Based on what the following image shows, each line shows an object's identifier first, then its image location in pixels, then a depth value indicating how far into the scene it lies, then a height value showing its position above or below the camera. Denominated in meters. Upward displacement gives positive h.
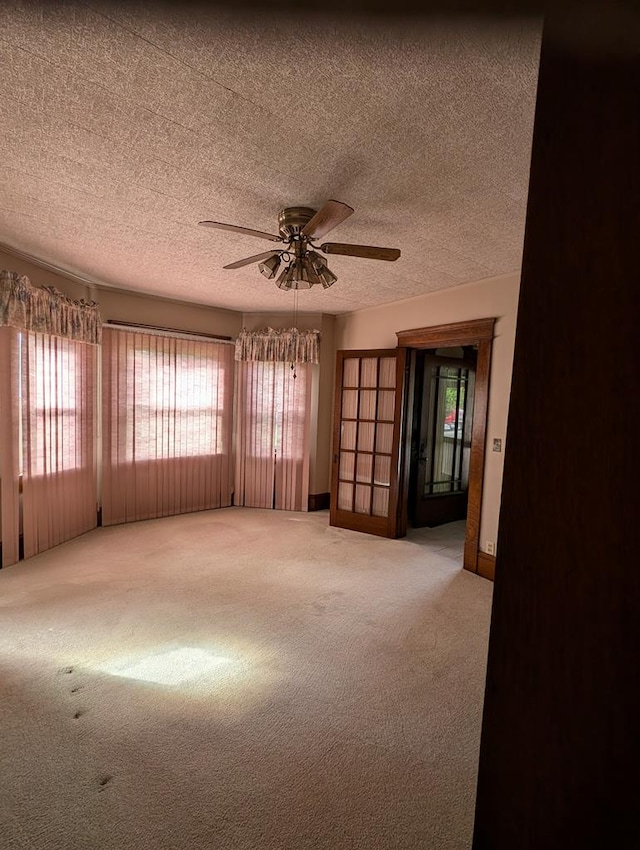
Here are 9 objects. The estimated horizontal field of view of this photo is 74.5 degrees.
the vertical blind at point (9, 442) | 3.27 -0.47
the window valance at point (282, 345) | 5.22 +0.60
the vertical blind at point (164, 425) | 4.49 -0.42
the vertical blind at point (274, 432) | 5.40 -0.51
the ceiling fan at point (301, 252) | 2.13 +0.81
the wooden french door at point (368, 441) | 4.51 -0.49
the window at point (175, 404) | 4.63 -0.18
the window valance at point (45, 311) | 3.17 +0.61
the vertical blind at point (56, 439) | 3.53 -0.51
